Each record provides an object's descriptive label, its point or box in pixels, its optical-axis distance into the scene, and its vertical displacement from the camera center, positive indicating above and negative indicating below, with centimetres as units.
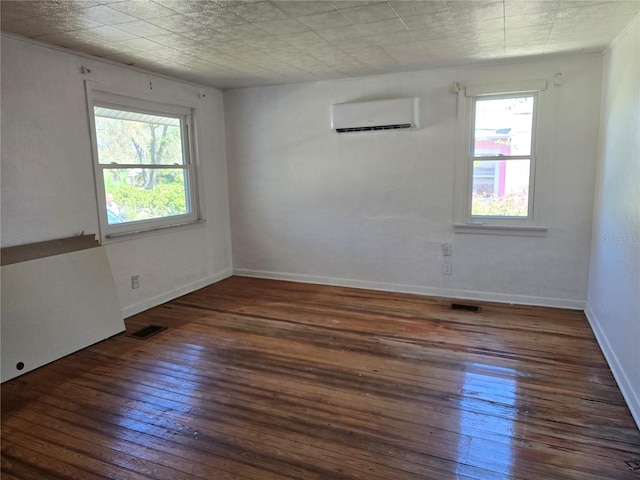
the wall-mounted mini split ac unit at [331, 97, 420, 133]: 421 +67
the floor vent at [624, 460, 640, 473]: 188 -129
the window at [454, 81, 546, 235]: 397 +18
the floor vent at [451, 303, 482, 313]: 404 -124
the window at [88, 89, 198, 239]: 374 +21
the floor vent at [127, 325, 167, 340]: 354 -124
